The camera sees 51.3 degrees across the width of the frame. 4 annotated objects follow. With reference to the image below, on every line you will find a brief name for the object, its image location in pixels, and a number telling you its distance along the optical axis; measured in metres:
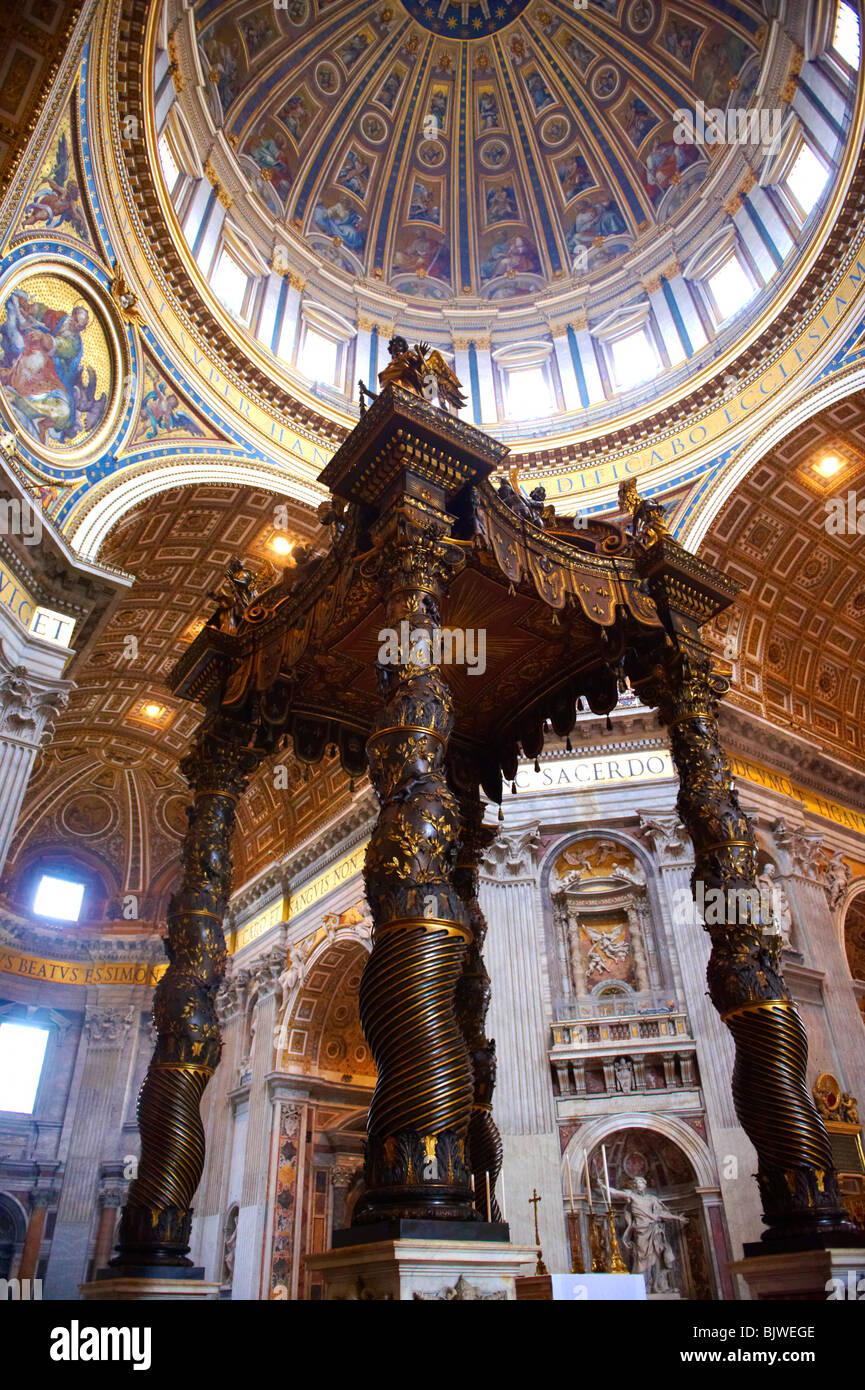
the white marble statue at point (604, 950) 13.11
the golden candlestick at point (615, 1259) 9.88
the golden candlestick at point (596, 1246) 10.68
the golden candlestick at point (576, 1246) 10.69
